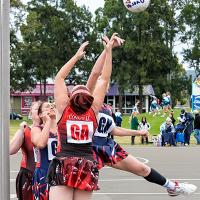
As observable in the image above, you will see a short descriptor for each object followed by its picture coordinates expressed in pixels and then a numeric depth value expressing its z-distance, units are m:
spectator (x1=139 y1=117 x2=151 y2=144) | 26.22
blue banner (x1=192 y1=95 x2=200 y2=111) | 34.28
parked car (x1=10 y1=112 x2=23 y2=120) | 66.19
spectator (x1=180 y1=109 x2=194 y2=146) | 26.16
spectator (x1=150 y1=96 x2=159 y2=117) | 46.12
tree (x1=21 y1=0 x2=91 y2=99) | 66.50
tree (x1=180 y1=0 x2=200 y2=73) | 66.00
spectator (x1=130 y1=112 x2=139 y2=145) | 26.37
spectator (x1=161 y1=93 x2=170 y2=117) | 43.83
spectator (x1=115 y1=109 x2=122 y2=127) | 33.03
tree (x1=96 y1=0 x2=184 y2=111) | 61.78
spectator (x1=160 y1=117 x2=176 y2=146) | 25.34
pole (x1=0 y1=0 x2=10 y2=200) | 4.75
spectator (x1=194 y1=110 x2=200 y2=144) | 26.56
